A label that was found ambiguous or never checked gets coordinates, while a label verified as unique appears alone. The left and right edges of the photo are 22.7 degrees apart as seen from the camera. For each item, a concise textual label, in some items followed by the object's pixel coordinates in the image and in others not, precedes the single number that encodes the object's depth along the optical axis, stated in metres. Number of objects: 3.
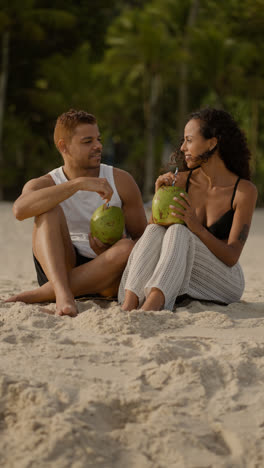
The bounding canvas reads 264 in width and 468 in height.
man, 4.05
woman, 3.93
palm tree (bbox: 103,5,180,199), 25.22
